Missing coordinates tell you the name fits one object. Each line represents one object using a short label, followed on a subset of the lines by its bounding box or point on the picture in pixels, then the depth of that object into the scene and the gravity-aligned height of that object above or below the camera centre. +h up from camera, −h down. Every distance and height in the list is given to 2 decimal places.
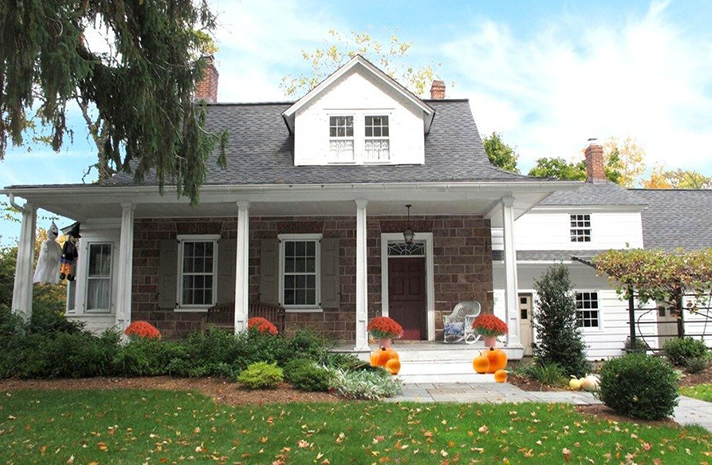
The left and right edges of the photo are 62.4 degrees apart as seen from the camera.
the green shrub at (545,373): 9.57 -1.40
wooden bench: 12.77 -0.49
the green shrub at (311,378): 8.68 -1.31
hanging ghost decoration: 12.49 +0.67
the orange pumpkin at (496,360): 10.40 -1.25
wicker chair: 12.51 -0.73
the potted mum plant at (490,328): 10.43 -0.68
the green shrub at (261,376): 8.72 -1.28
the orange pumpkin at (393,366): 10.51 -1.36
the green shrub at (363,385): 8.45 -1.39
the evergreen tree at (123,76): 6.76 +2.89
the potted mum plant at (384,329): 10.33 -0.70
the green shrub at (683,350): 12.23 -1.28
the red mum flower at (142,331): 10.53 -0.71
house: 13.09 +1.22
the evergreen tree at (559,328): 10.06 -0.68
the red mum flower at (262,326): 10.71 -0.65
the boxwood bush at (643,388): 7.07 -1.20
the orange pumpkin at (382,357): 10.54 -1.20
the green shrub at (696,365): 11.77 -1.54
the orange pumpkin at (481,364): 10.48 -1.33
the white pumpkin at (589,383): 9.12 -1.46
